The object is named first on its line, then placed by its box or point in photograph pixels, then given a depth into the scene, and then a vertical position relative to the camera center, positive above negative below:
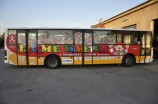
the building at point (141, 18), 19.34 +3.24
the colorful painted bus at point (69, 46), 12.58 -0.01
